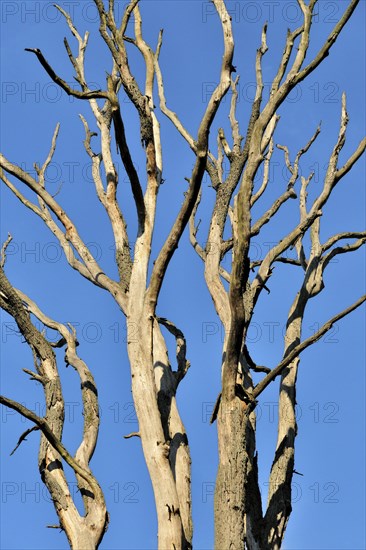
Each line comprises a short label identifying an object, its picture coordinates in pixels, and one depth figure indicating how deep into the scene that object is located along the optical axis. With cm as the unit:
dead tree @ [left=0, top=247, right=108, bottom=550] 1471
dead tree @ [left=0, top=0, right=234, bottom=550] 1380
